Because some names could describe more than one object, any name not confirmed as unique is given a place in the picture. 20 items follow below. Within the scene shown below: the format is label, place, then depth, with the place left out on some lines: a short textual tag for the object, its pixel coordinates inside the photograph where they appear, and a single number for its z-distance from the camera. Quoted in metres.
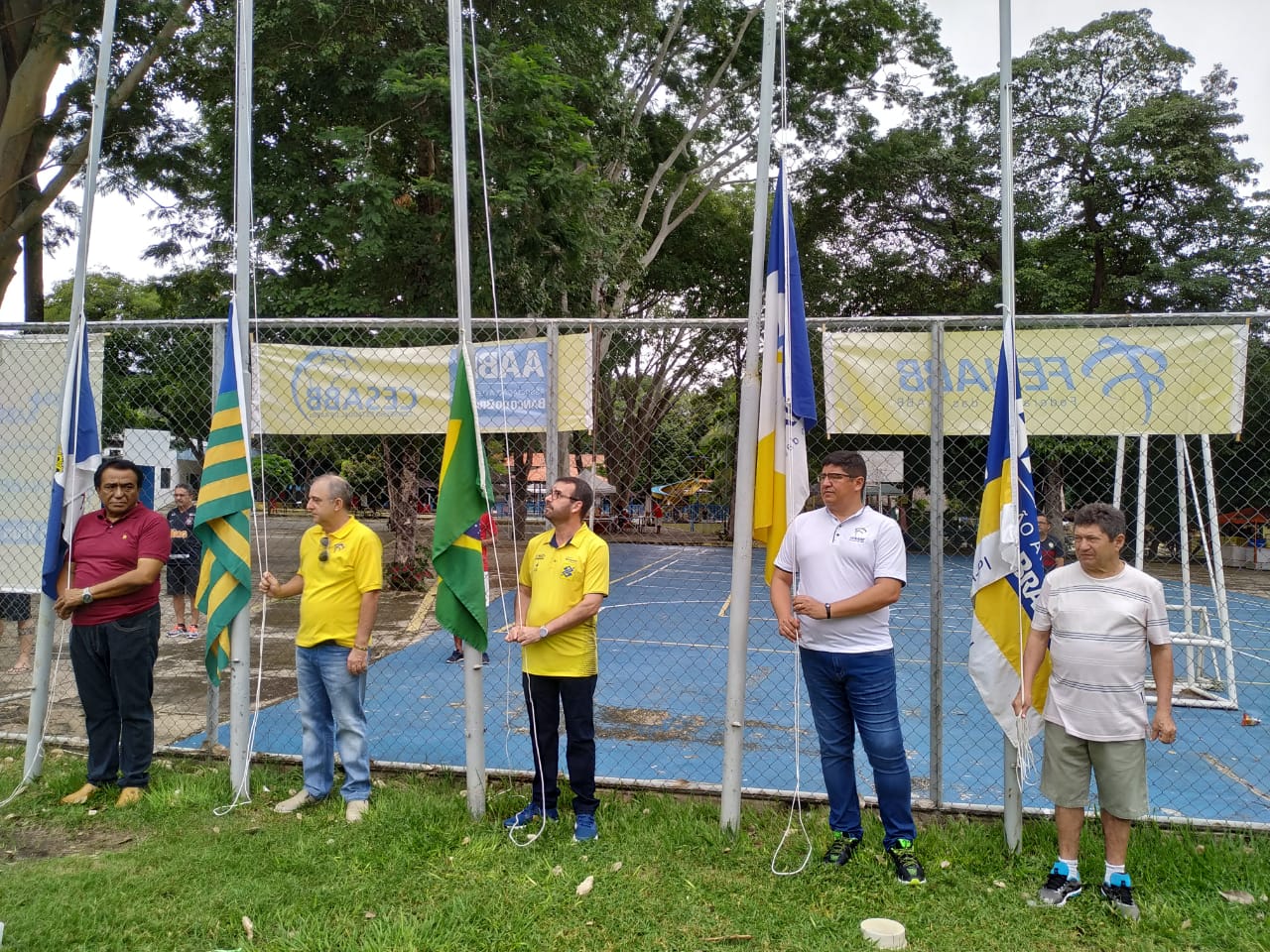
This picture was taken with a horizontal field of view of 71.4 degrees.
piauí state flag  5.04
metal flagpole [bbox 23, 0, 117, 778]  5.26
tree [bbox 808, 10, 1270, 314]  20.88
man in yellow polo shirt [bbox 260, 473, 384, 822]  4.82
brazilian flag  4.66
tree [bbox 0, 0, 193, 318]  11.10
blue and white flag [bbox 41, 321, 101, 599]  5.28
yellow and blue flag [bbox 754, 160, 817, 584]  4.40
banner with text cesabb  5.10
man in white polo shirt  4.14
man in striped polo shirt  3.84
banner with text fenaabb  4.56
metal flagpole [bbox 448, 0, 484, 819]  4.64
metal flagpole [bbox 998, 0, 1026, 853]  4.28
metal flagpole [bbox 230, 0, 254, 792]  4.99
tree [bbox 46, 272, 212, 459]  14.69
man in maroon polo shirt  5.07
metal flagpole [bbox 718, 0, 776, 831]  4.45
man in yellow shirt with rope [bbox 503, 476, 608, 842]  4.52
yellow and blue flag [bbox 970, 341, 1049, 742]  4.23
